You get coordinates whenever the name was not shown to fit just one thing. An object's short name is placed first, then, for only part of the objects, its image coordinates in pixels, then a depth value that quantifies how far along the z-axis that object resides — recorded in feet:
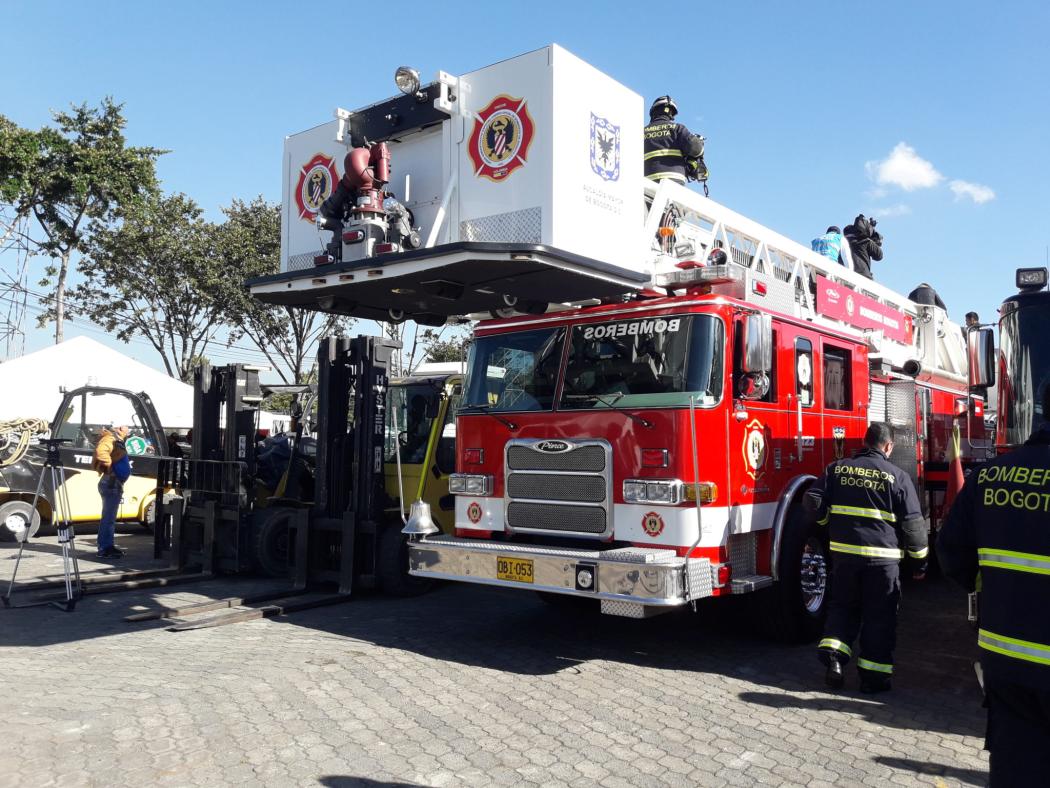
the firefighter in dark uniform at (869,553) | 18.07
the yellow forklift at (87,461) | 41.45
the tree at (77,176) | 69.41
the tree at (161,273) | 81.41
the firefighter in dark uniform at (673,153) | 25.43
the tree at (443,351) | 105.91
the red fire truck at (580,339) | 17.80
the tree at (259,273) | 83.56
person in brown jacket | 36.04
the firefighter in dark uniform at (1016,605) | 8.52
